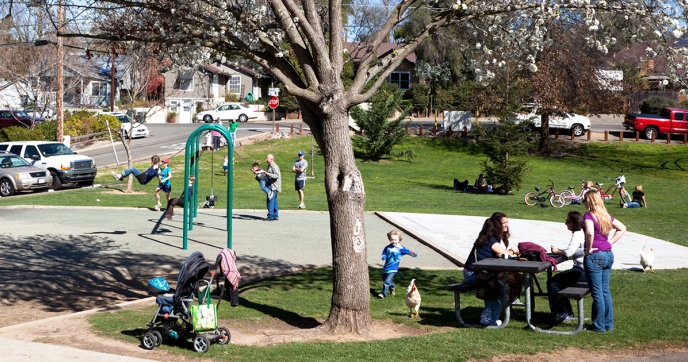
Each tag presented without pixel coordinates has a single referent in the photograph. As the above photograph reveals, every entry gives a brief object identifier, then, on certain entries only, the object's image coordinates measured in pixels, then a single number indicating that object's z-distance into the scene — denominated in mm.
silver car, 28094
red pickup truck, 46719
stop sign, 43781
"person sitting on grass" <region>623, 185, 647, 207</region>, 26531
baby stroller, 8852
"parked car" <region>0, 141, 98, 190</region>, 29703
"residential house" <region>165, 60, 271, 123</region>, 63438
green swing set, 14469
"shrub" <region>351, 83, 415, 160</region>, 40000
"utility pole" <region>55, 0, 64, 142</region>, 33000
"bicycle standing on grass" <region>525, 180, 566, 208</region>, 26922
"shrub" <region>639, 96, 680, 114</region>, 57031
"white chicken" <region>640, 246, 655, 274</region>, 13906
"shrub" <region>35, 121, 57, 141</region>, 42344
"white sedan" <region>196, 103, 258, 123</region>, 58906
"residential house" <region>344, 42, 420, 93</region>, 67688
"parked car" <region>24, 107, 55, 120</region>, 47181
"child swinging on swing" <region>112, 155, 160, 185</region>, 16497
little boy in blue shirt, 11617
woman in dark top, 9891
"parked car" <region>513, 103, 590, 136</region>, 48219
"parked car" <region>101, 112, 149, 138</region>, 48469
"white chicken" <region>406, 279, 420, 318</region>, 10172
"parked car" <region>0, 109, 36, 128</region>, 48375
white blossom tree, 9664
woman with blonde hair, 9203
